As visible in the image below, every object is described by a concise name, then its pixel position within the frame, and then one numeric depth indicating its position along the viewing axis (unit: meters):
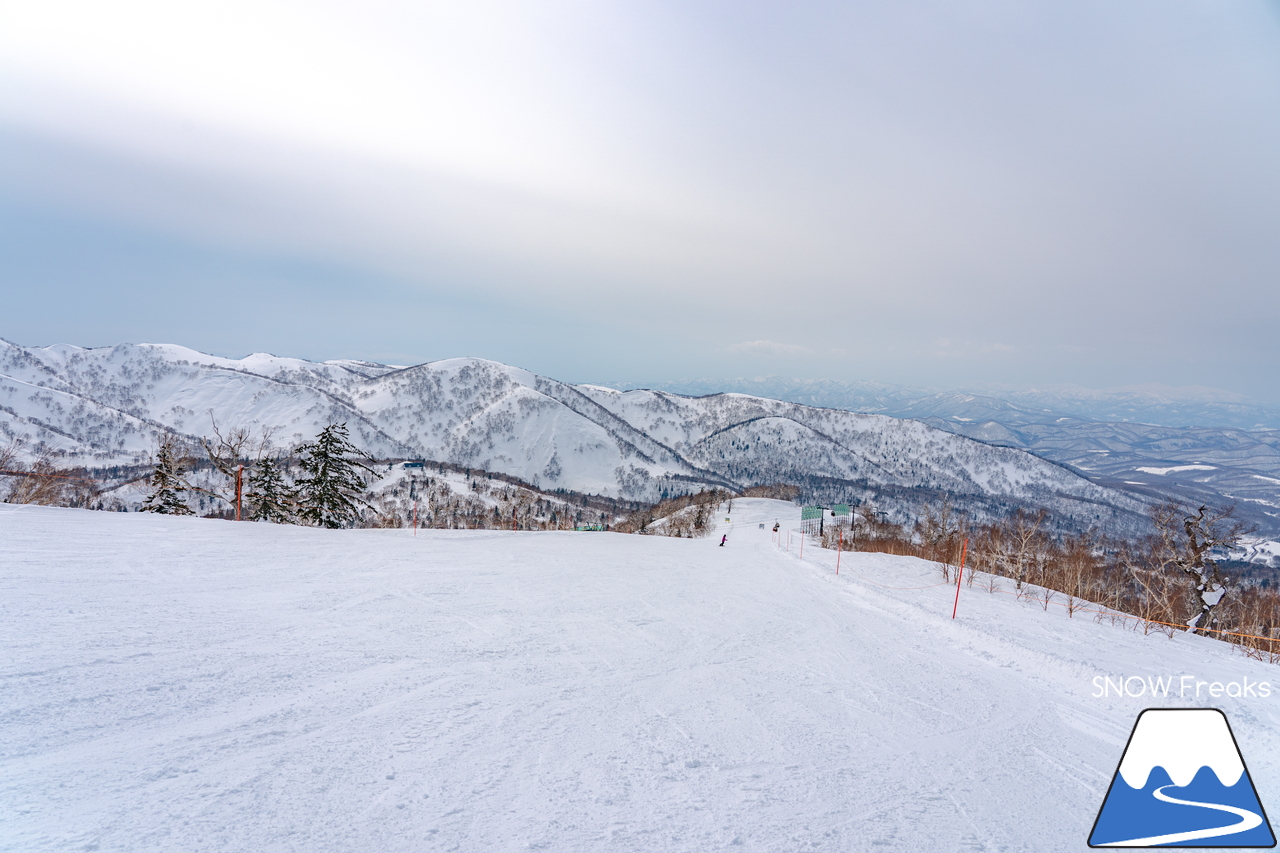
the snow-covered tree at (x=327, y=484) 30.17
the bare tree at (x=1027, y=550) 25.72
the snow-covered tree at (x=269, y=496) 29.66
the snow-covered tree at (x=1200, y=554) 22.16
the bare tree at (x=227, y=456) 25.38
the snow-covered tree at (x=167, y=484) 27.50
